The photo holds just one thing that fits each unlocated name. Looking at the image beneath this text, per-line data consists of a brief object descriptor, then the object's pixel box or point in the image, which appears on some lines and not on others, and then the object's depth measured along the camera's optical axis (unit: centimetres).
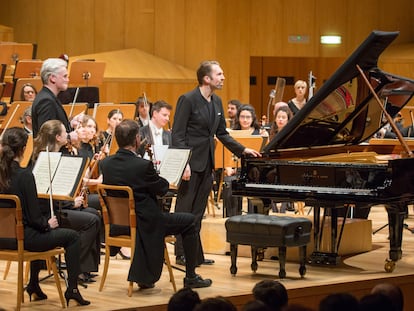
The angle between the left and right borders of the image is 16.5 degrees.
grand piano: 920
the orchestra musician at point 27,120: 1184
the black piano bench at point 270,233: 919
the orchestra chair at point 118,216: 863
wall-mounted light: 2200
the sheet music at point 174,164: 895
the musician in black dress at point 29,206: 786
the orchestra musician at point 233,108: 1562
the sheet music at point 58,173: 816
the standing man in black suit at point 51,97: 929
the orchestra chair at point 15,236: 780
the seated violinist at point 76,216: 861
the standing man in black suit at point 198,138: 994
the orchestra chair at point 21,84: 1498
